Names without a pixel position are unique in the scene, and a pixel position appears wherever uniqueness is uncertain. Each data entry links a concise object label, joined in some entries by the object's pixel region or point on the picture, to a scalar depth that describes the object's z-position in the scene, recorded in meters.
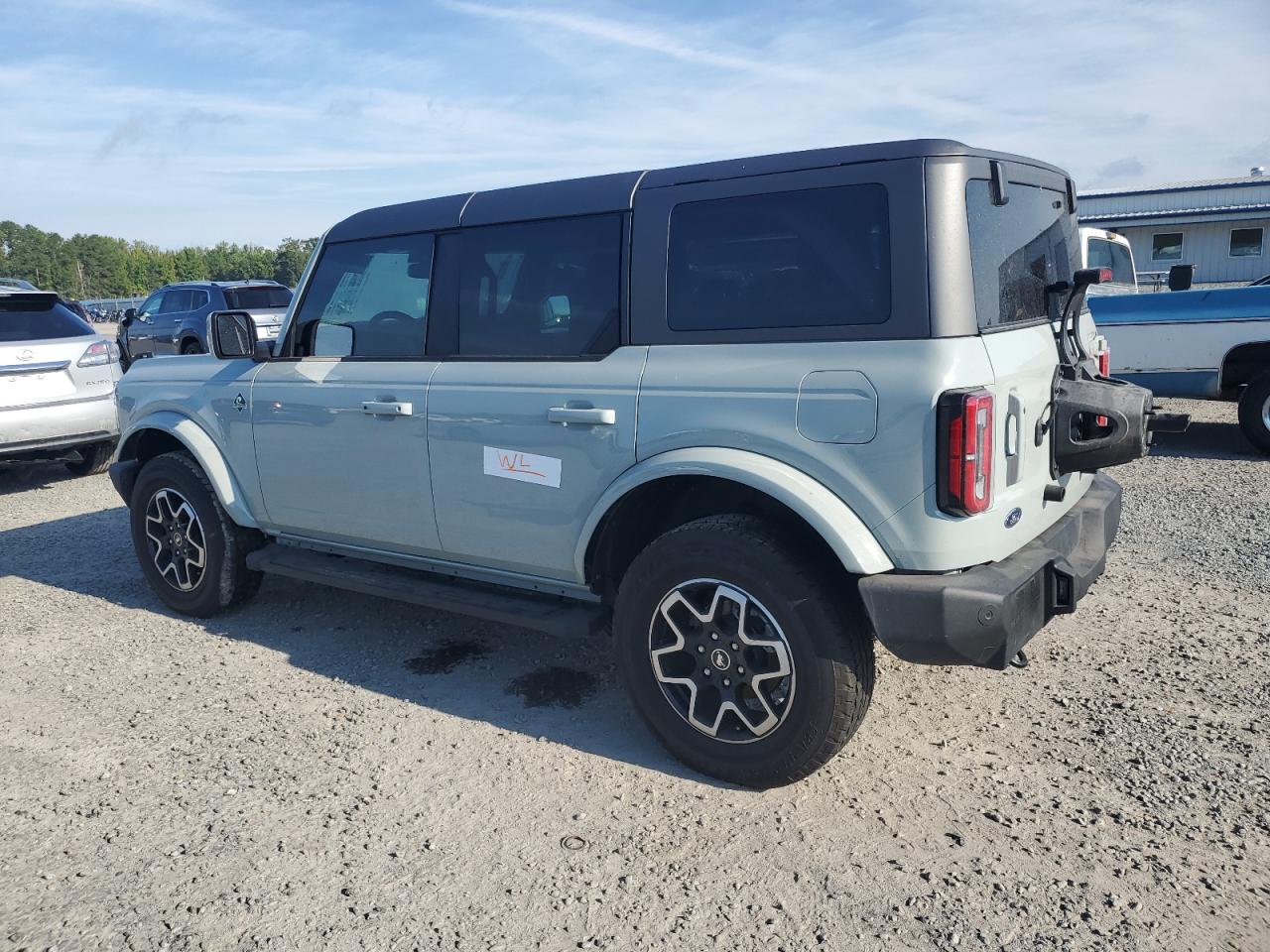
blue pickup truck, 8.05
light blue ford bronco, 2.92
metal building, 29.27
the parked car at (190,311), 16.11
